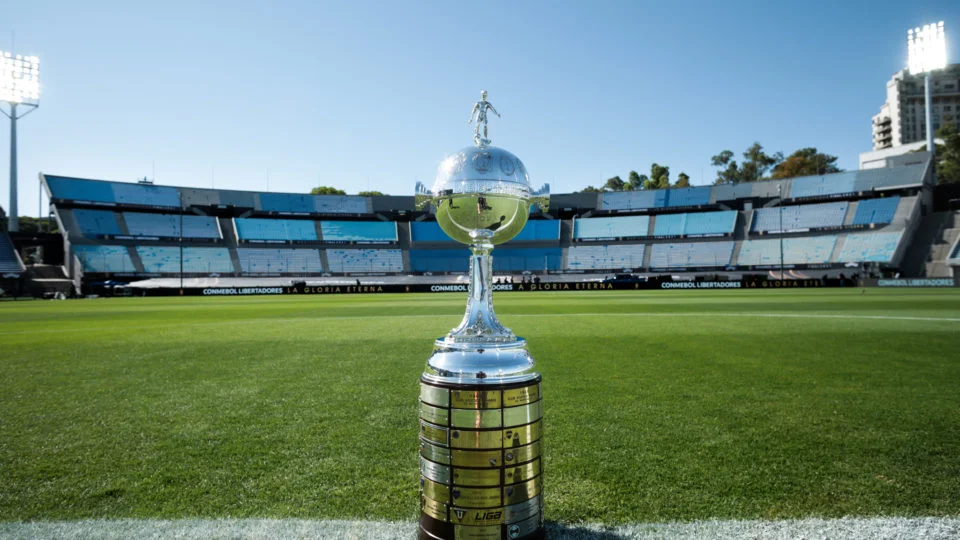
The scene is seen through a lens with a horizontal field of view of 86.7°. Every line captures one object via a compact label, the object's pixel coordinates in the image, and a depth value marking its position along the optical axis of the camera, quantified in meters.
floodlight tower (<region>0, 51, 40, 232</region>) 37.88
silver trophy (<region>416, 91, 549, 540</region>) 1.87
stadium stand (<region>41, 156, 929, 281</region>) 43.03
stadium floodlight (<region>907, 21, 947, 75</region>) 40.09
